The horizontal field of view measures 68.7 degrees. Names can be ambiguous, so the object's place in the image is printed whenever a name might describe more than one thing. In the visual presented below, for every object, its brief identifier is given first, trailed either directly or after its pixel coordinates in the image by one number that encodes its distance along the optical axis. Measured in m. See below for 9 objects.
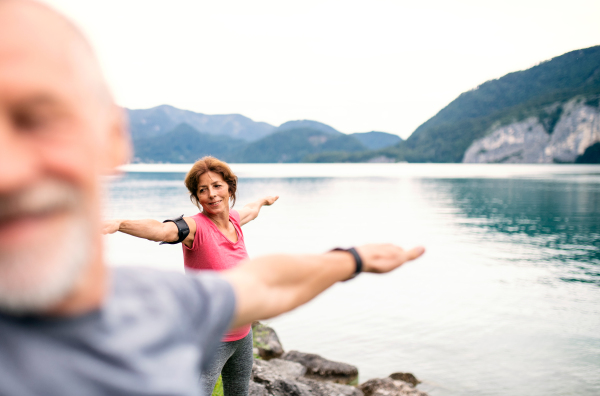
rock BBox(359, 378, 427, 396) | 8.70
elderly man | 0.87
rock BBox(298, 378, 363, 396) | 7.66
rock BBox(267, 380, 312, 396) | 6.98
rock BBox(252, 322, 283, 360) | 11.23
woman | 4.46
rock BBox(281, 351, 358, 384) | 10.29
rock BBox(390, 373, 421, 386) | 10.14
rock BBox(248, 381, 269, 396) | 6.73
